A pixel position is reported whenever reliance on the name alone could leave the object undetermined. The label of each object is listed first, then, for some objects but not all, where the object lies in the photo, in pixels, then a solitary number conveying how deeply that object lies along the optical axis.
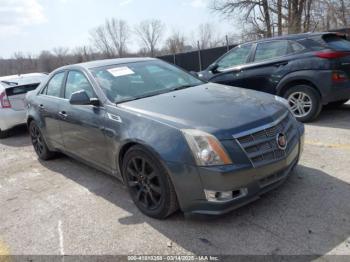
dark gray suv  5.72
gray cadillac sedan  2.88
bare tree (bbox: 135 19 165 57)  57.84
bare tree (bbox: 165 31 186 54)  43.24
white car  7.48
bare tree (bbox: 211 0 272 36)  24.81
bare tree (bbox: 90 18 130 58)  51.70
